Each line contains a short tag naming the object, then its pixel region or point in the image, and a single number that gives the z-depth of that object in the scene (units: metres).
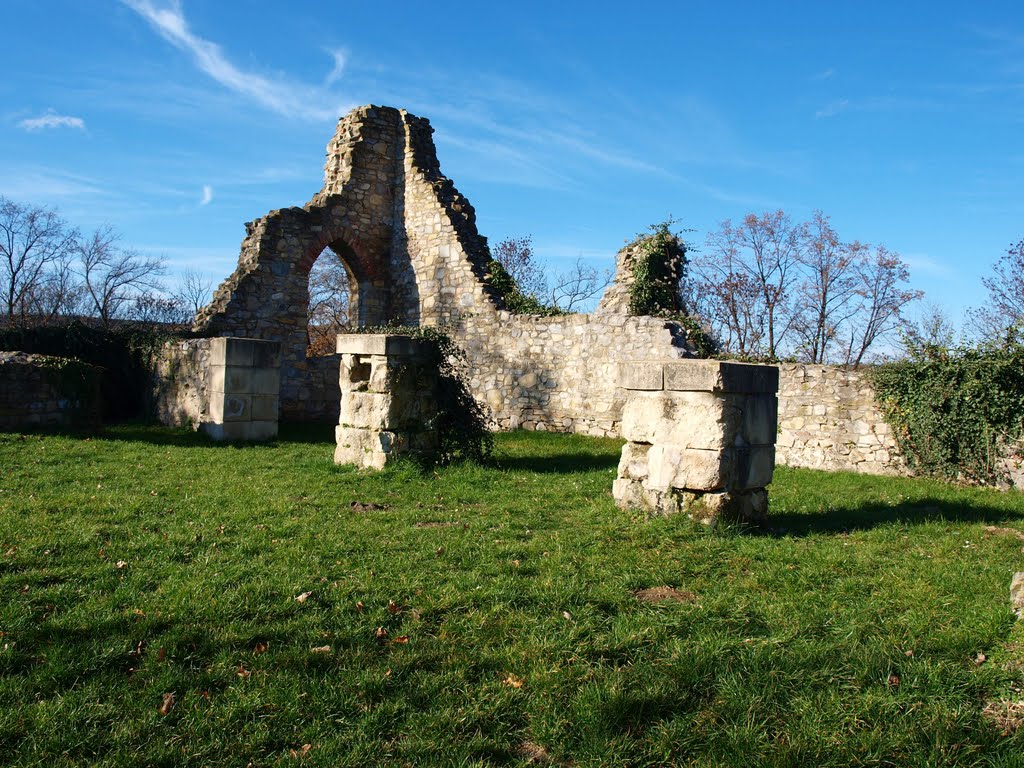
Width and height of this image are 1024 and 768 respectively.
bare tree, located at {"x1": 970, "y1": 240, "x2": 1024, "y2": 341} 24.18
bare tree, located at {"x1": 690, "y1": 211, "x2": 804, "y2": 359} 26.38
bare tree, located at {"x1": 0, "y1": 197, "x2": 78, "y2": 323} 31.28
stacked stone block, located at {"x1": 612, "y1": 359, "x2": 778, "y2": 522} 6.20
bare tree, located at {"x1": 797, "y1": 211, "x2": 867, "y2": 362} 25.67
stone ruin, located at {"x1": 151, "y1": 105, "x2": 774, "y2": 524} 13.34
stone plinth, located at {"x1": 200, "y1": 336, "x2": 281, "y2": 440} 11.26
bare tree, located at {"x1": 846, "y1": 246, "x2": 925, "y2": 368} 25.28
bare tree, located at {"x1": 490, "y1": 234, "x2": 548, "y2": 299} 32.88
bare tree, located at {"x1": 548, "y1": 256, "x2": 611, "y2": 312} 32.75
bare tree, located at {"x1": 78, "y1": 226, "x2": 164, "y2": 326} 33.22
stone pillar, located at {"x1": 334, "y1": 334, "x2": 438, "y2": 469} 8.82
